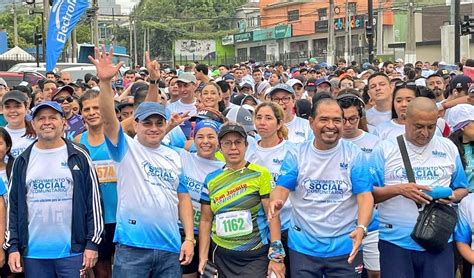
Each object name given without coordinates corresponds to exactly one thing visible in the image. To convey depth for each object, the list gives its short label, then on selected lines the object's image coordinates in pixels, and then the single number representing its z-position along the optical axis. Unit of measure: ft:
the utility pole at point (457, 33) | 92.02
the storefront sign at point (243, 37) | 261.24
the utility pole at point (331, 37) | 145.89
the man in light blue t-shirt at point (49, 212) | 18.62
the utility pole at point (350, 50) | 170.44
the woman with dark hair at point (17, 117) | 24.38
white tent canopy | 156.76
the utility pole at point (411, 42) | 140.77
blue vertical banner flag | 53.83
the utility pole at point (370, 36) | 113.50
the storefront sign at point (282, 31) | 239.54
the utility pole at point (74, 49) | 133.43
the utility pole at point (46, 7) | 103.91
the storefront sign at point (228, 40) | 274.57
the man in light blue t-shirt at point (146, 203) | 18.57
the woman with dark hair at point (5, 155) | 20.89
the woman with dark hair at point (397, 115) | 22.05
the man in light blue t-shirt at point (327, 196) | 17.78
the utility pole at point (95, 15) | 125.95
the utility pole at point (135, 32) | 272.72
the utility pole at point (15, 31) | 218.24
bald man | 17.97
